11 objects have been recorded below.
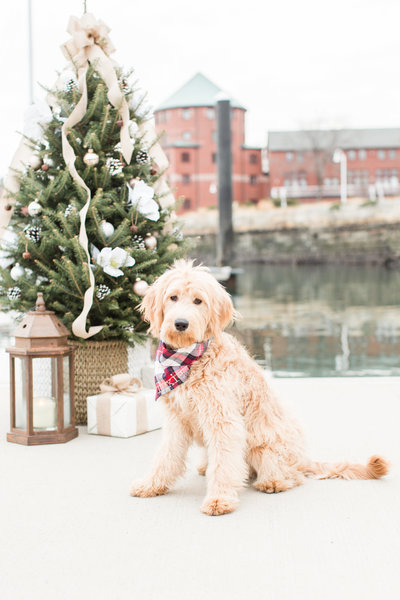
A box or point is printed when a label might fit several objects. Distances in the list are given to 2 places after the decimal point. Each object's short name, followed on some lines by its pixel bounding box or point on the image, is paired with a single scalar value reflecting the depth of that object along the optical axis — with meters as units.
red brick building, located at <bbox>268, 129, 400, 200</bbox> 42.75
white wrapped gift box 2.96
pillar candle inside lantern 2.87
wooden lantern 2.84
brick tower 40.66
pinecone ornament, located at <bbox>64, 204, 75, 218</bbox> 3.02
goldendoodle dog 2.15
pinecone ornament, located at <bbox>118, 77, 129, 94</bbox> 3.29
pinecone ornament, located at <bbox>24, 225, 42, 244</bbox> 3.12
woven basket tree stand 3.20
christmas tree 3.03
